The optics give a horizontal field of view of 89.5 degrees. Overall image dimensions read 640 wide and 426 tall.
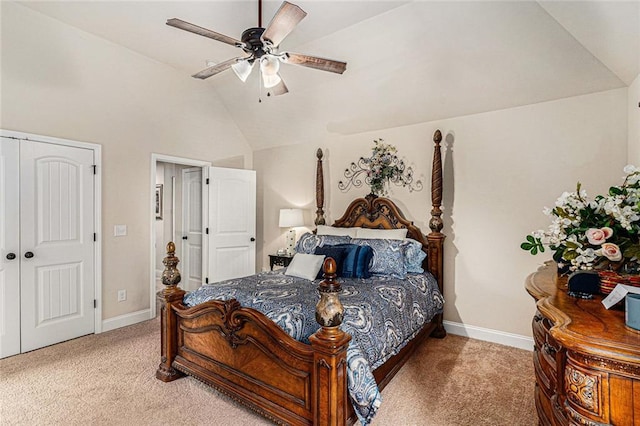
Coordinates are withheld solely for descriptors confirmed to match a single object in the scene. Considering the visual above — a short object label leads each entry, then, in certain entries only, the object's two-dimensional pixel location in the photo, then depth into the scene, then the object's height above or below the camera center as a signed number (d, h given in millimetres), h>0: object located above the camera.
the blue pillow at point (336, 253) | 3154 -435
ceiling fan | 1994 +1166
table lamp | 4707 -130
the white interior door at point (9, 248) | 3061 -360
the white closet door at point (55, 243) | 3215 -348
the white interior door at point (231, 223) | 4758 -201
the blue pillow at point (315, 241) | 3666 -359
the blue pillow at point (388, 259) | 3234 -496
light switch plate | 3881 -243
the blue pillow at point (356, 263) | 3116 -514
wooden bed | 1734 -975
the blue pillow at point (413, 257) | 3432 -502
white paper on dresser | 1131 -306
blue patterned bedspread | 1837 -719
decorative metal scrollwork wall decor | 4023 +506
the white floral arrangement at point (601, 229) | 1288 -81
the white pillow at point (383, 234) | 3719 -277
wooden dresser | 926 -468
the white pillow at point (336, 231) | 4034 -268
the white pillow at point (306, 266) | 3080 -548
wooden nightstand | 4566 -707
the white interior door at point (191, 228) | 5156 -294
